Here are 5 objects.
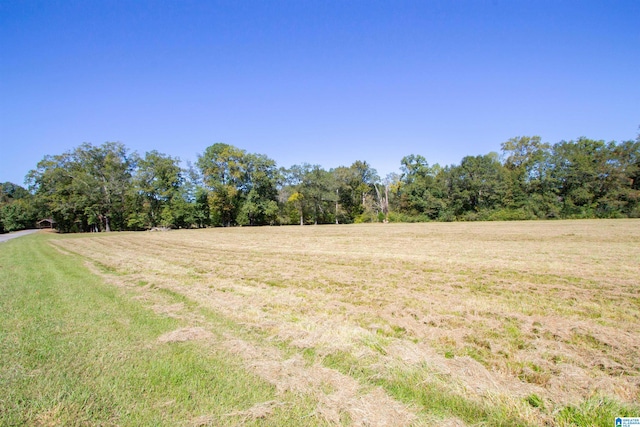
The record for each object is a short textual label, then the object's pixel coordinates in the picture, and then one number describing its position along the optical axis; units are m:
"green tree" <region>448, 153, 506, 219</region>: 52.78
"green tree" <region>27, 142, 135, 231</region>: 40.97
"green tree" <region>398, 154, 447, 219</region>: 55.66
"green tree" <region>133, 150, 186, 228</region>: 44.88
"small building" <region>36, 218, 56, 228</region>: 68.94
